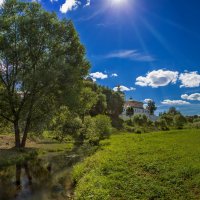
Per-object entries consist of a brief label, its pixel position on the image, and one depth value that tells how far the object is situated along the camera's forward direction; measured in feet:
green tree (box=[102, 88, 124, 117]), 296.94
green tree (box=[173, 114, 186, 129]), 209.53
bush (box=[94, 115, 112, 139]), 126.89
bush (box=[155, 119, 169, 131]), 199.02
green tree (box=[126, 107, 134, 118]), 386.69
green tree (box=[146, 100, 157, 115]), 451.15
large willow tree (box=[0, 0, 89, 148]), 83.50
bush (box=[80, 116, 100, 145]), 125.82
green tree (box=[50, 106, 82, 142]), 139.48
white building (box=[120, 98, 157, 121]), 448.68
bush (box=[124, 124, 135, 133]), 226.54
